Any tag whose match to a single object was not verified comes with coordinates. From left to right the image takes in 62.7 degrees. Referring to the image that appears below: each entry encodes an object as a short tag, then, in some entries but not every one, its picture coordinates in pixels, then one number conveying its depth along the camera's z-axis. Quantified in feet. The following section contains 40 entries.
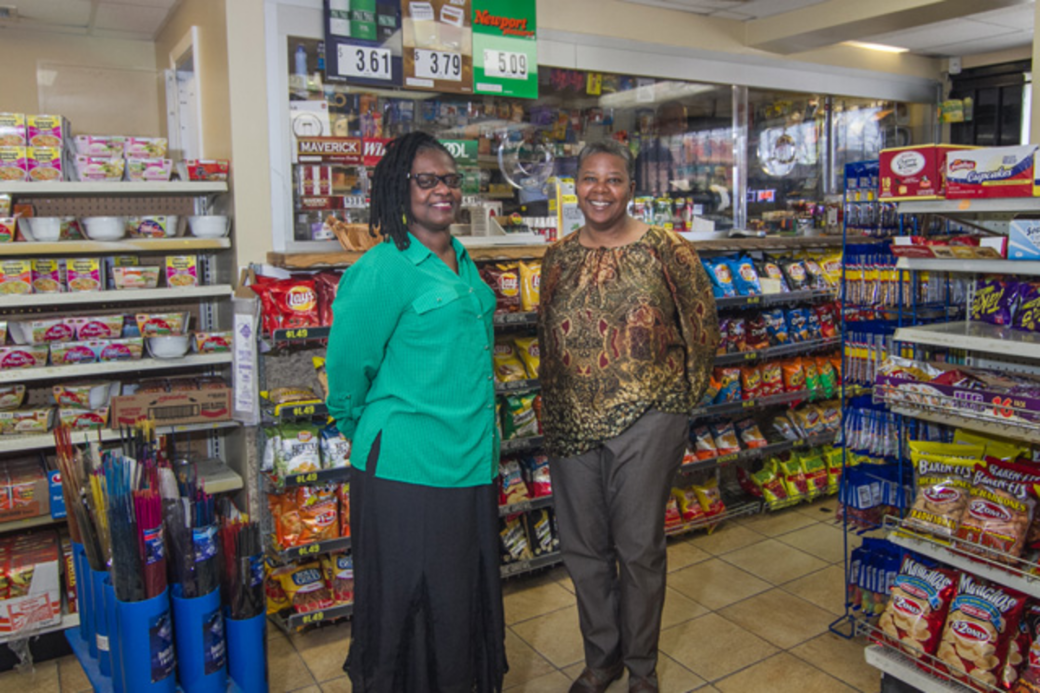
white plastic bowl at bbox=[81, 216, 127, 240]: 12.29
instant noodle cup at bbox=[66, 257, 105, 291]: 12.26
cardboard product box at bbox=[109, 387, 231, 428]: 12.34
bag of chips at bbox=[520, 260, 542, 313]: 13.87
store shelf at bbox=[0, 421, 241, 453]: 11.84
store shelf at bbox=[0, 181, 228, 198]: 11.79
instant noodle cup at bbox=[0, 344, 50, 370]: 11.98
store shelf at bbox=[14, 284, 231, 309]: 11.88
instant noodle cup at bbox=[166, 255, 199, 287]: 12.87
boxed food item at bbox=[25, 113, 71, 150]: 12.04
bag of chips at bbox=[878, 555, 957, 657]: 9.64
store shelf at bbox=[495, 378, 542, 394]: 13.37
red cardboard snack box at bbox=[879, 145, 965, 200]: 9.89
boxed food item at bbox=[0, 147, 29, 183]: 11.87
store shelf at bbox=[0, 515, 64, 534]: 11.94
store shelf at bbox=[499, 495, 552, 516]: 13.56
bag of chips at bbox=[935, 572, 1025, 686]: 9.02
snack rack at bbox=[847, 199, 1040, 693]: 8.86
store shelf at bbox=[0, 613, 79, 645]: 11.60
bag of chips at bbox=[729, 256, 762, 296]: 16.31
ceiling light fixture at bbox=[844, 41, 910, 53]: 20.33
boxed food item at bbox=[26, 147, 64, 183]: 12.04
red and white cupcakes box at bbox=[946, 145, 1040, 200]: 8.96
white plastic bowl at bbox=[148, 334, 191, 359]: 12.57
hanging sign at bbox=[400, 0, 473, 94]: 13.50
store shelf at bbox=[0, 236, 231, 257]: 11.81
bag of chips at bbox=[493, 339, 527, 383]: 13.80
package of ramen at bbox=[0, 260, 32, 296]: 11.80
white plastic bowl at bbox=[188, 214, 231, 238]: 12.57
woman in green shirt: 7.59
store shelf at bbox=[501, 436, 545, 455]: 13.58
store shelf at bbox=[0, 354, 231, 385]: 11.98
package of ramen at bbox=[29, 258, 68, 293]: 12.07
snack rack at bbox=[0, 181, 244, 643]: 11.98
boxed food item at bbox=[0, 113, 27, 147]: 11.88
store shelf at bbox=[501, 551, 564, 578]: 13.75
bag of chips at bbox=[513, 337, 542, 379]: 14.06
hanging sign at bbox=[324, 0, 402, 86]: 12.82
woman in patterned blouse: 9.71
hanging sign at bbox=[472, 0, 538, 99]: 14.17
